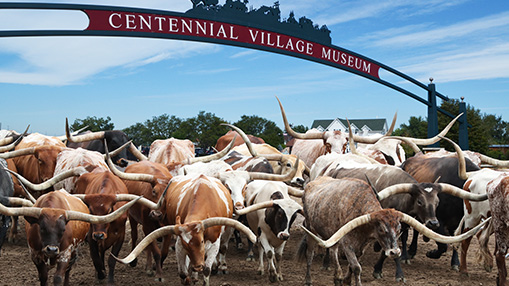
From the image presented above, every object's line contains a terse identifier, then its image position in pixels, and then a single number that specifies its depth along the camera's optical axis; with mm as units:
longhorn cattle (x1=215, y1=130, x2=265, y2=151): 15133
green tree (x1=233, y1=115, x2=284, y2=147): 61500
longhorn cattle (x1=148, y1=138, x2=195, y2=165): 12109
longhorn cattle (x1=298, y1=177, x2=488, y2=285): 5434
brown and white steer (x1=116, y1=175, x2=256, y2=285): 5605
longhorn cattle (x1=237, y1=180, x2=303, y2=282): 6872
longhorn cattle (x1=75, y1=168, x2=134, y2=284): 6285
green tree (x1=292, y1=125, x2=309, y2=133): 79369
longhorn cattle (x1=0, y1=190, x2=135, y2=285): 5305
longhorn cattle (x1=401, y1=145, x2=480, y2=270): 8086
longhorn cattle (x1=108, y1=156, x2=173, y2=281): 7129
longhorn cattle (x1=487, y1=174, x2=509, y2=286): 6086
